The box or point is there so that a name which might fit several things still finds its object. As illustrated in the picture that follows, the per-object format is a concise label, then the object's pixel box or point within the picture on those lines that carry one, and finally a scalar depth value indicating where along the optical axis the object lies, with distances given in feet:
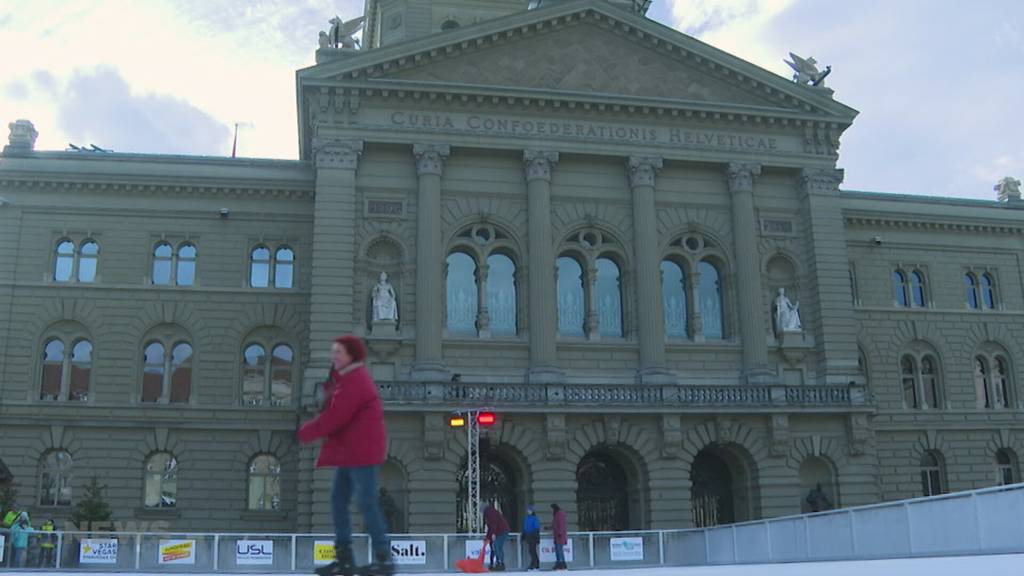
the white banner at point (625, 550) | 98.32
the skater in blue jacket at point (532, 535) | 91.56
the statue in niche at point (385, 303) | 129.39
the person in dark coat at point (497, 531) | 86.28
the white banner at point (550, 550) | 97.66
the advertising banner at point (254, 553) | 88.79
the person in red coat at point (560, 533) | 91.66
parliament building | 128.16
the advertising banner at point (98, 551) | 86.58
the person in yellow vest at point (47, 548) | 82.28
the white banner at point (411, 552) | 91.40
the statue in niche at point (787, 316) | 139.64
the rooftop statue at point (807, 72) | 150.61
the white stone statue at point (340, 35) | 138.51
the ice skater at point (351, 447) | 27.86
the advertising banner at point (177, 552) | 86.99
